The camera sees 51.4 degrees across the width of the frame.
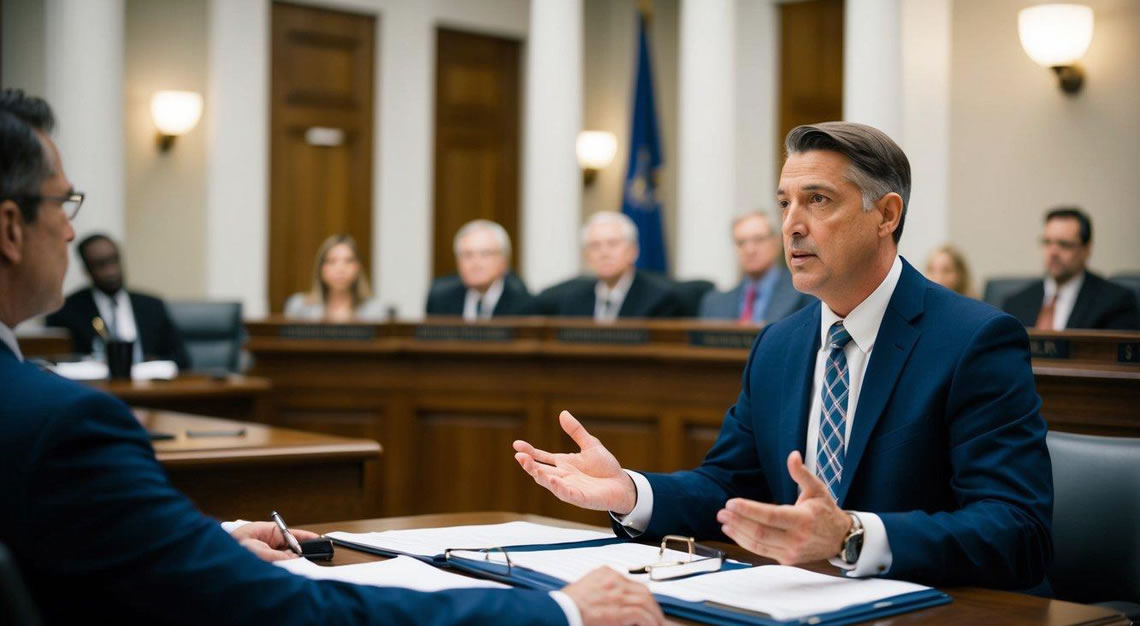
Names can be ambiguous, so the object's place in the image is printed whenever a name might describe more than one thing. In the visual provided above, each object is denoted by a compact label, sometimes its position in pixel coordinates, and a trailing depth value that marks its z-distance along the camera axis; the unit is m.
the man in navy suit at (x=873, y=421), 1.65
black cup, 4.72
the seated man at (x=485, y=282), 6.43
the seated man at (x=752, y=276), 6.33
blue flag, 9.36
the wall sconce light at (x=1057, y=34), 7.64
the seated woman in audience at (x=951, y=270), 6.94
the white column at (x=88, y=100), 7.77
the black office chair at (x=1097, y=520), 1.93
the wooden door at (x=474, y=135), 10.39
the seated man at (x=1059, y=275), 6.06
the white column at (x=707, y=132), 8.58
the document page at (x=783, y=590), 1.36
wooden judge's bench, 4.61
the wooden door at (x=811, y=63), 9.80
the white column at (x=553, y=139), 8.48
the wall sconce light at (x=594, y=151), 11.19
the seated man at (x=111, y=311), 6.18
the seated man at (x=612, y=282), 6.21
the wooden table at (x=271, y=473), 2.93
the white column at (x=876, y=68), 7.61
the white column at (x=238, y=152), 8.98
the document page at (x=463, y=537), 1.76
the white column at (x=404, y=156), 9.90
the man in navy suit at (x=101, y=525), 1.14
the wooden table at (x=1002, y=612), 1.39
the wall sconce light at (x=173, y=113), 8.70
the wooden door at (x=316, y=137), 9.47
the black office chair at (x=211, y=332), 7.07
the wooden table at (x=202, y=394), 4.52
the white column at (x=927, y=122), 8.77
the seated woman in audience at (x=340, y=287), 6.51
